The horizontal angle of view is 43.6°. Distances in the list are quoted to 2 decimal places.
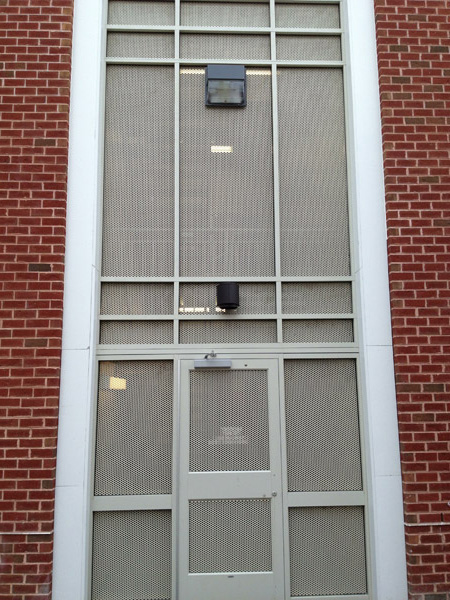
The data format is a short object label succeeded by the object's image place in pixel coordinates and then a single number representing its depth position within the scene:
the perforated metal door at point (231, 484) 4.81
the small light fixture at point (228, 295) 5.10
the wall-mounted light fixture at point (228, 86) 5.51
